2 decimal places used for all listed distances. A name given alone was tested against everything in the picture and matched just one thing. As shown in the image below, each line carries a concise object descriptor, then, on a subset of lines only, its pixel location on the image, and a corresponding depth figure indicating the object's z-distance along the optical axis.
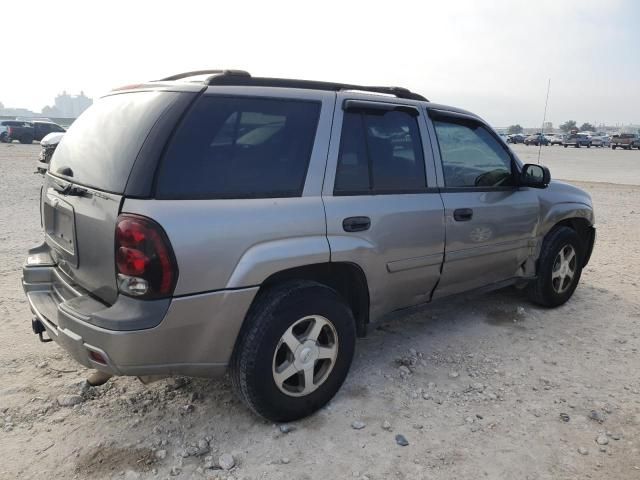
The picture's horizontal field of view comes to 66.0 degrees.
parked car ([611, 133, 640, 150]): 46.38
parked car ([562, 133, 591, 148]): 49.81
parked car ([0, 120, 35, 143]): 29.66
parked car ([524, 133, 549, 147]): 51.73
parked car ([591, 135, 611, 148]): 49.75
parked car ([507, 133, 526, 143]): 59.88
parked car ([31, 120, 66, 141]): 30.25
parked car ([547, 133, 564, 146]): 54.54
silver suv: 2.31
